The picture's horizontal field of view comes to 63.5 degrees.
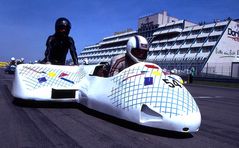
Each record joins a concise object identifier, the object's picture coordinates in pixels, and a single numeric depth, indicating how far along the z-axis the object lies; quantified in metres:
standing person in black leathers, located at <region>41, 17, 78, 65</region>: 4.75
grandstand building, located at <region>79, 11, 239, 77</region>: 37.59
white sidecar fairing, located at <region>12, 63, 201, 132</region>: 2.75
